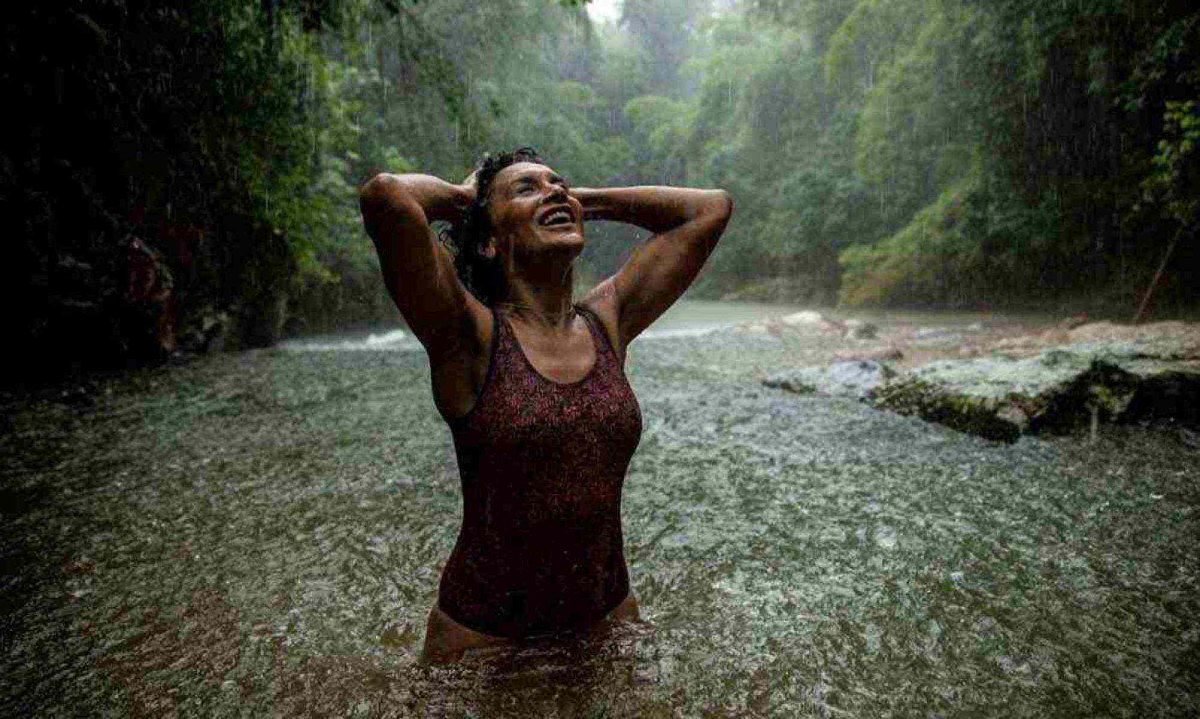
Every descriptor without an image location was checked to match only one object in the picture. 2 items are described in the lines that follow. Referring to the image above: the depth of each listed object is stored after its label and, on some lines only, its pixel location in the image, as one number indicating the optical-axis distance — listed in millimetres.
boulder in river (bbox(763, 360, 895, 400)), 7251
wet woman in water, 1890
